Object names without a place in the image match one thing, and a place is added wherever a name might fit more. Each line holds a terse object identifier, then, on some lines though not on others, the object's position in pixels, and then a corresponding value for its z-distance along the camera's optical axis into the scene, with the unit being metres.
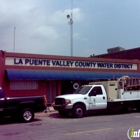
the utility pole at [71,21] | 29.87
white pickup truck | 16.44
